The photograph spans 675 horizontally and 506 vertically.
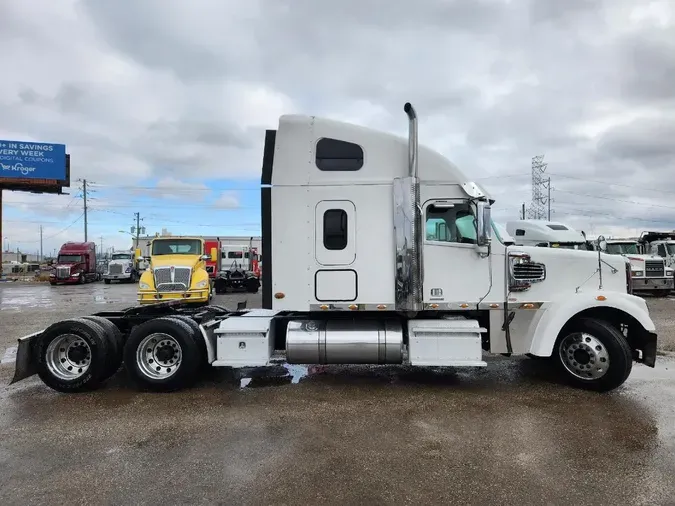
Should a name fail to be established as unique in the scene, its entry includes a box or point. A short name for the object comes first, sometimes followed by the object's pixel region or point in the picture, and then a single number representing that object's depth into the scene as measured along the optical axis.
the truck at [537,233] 10.11
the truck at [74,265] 35.03
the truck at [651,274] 19.53
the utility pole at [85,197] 60.39
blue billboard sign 39.97
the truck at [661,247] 21.22
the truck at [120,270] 35.69
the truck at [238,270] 24.28
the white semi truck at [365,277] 6.13
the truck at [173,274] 15.41
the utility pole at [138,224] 75.28
